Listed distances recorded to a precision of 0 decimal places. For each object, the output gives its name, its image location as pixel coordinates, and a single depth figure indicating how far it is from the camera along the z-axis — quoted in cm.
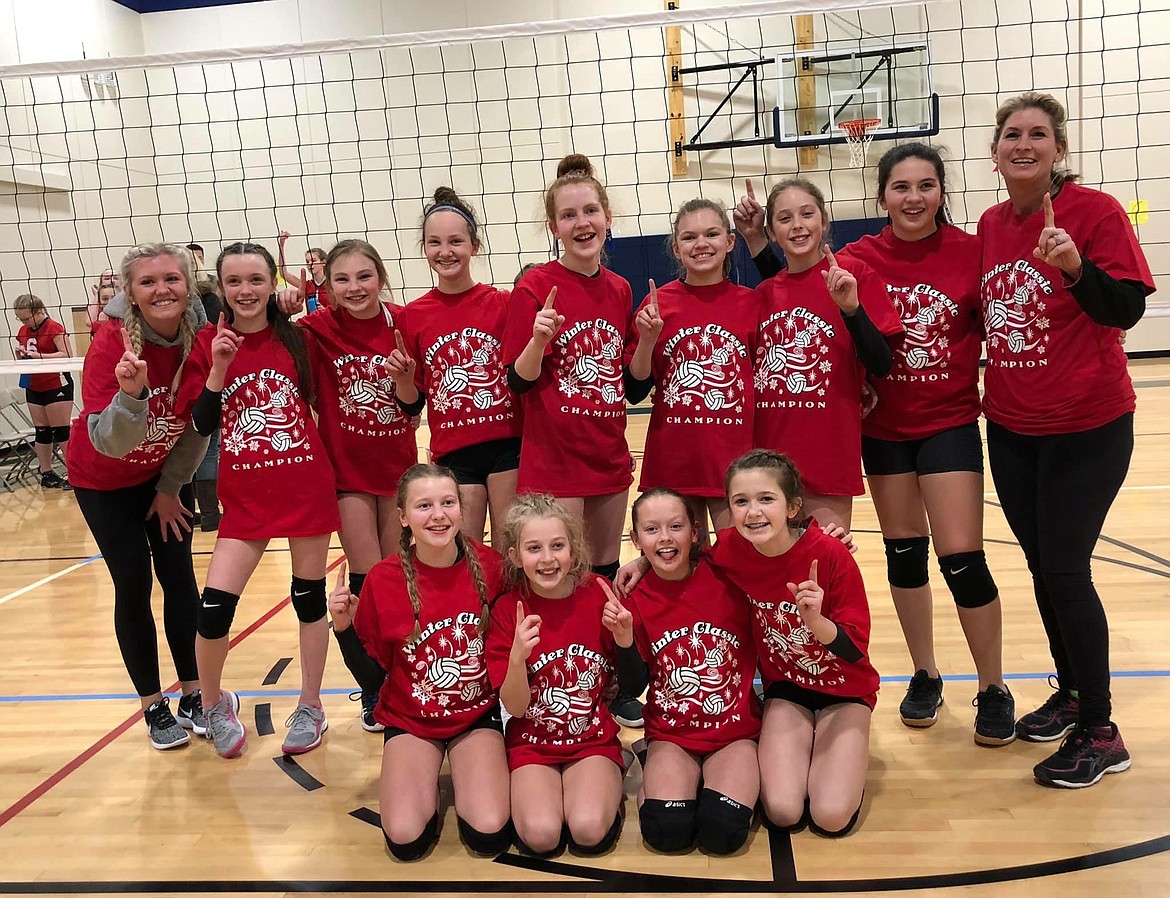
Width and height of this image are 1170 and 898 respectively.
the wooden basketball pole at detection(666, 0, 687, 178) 1138
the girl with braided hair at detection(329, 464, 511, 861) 258
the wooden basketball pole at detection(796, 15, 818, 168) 1105
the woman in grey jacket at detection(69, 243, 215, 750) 295
